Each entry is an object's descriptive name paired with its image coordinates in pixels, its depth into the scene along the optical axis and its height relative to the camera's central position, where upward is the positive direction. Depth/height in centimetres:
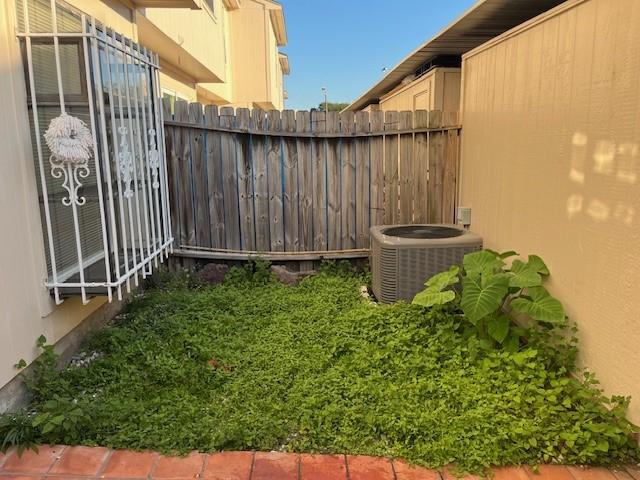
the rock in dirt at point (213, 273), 508 -117
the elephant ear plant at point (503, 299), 309 -96
